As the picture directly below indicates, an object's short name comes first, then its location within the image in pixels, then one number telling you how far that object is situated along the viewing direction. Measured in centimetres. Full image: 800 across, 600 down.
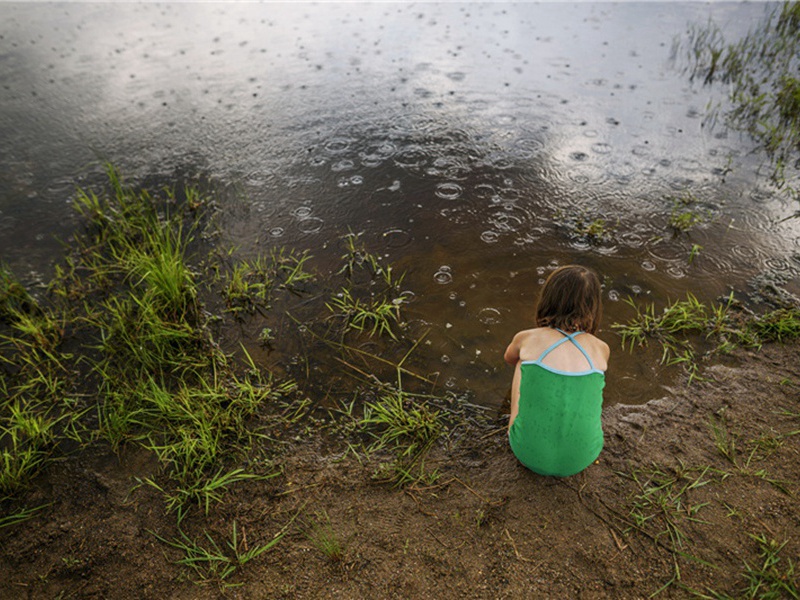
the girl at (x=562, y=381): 202
